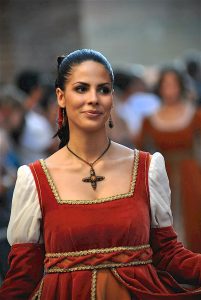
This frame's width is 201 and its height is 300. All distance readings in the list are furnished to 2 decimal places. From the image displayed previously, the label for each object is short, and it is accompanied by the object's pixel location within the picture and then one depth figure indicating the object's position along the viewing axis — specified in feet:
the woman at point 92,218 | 15.44
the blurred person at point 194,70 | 43.88
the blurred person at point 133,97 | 38.55
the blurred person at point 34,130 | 33.17
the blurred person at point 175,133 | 34.32
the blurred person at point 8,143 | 25.32
